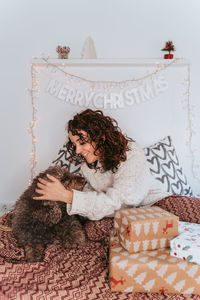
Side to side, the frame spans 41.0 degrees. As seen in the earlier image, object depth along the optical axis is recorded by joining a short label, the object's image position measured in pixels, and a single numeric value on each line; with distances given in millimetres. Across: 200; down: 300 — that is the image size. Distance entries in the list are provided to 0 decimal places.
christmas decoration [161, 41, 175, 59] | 2004
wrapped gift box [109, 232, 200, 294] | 996
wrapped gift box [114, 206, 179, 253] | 1068
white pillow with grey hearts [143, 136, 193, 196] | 1771
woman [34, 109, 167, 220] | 1319
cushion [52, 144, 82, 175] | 1882
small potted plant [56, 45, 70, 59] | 1991
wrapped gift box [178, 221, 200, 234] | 1197
